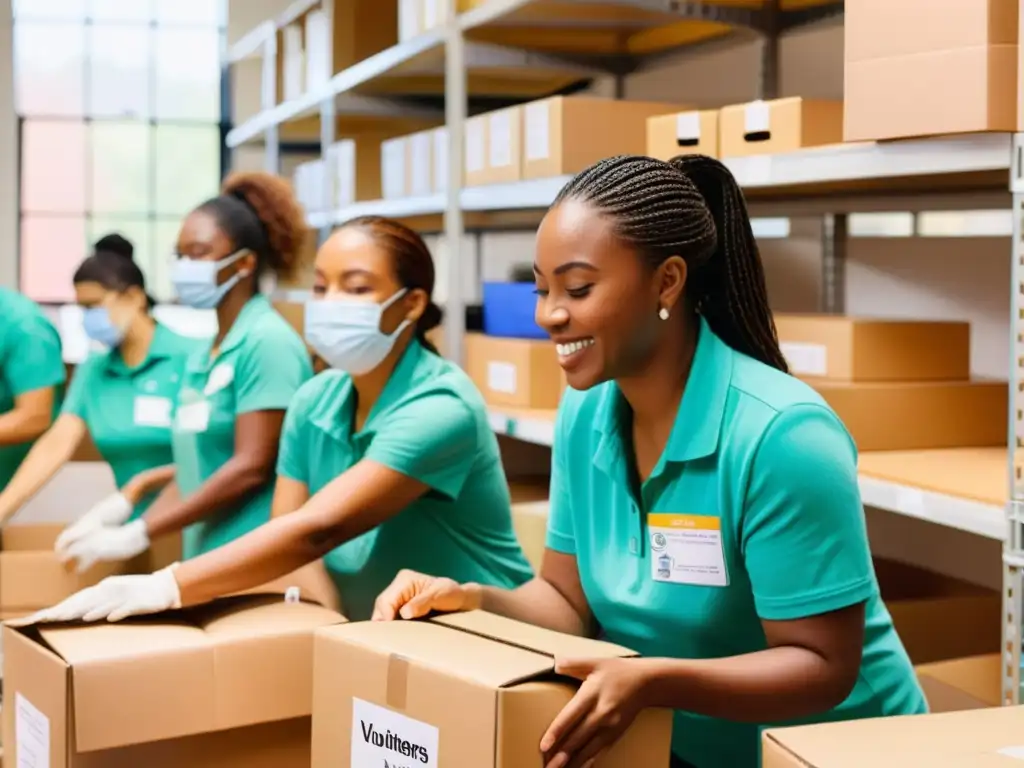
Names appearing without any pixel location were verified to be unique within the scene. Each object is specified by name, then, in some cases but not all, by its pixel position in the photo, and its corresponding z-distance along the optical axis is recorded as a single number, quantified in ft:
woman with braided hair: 4.32
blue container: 10.61
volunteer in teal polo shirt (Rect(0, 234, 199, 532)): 10.28
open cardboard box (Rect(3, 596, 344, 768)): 4.81
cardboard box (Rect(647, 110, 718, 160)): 7.79
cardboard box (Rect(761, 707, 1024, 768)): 3.21
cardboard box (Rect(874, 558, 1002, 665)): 7.94
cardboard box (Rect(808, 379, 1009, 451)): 7.50
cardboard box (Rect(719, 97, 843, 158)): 7.14
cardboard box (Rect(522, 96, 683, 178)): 9.16
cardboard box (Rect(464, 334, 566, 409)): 10.12
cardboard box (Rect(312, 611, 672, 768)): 3.81
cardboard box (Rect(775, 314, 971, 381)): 7.65
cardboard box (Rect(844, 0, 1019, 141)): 5.31
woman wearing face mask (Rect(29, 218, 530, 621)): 6.01
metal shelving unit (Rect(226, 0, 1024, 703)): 5.43
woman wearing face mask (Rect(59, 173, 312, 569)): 8.25
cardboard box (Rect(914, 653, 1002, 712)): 6.59
